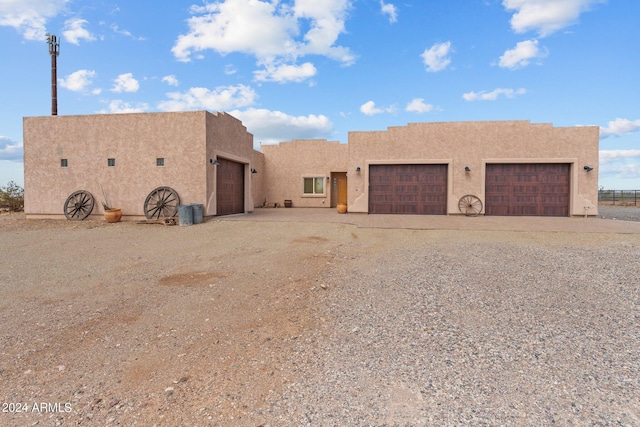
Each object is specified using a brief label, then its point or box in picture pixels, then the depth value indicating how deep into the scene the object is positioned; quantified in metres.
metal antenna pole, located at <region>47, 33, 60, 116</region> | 17.47
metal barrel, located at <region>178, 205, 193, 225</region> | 11.65
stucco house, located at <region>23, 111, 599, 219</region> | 12.86
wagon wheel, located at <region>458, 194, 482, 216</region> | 14.88
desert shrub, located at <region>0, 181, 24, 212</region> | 18.19
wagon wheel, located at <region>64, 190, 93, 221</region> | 13.40
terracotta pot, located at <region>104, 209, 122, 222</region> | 12.60
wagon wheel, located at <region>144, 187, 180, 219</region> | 12.77
